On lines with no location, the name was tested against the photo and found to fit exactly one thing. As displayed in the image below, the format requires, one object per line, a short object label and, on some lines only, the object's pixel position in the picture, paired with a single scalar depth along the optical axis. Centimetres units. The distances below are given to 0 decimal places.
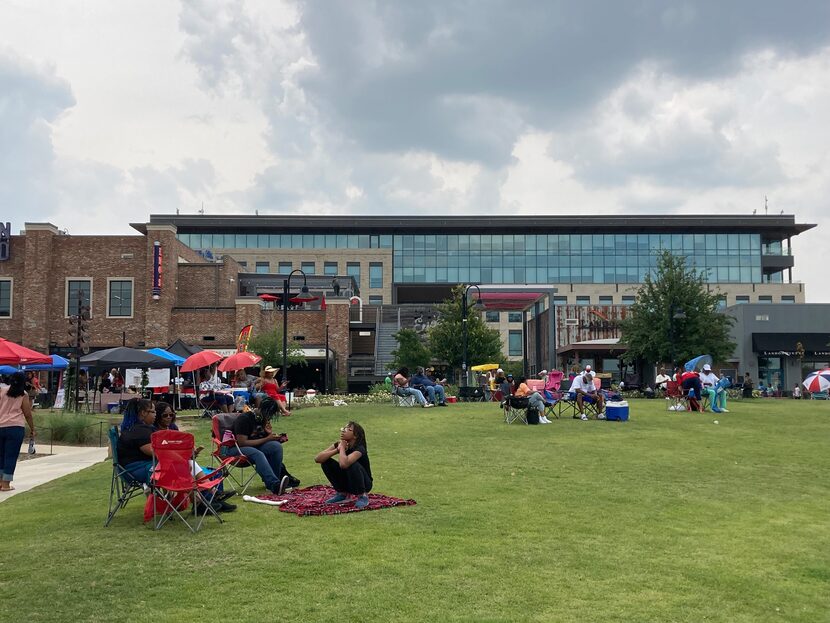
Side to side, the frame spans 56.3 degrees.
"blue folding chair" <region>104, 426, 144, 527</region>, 853
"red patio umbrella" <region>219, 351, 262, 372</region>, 2258
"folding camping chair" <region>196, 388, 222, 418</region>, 2503
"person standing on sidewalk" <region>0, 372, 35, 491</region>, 1122
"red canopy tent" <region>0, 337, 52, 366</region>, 1648
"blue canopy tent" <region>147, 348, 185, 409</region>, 2453
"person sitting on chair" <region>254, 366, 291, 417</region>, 1931
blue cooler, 2134
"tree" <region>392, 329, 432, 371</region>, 4619
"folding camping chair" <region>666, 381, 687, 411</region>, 2541
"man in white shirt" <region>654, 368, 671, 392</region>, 3169
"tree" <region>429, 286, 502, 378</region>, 4372
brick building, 5225
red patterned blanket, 861
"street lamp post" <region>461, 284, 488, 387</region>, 3266
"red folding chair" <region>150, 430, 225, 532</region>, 793
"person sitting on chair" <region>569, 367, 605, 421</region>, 2236
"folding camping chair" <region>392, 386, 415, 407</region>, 2686
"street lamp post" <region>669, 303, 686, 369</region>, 3559
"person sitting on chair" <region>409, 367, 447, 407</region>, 2727
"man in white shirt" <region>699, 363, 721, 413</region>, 2478
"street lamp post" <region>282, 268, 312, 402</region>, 2716
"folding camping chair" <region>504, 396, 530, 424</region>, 2011
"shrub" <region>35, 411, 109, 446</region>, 1911
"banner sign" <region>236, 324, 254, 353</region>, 2942
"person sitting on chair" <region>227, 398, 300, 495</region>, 990
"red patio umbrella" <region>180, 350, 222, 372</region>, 2370
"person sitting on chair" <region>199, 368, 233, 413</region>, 2455
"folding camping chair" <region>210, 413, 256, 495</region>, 1015
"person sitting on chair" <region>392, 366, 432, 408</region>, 2648
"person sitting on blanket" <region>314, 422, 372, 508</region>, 901
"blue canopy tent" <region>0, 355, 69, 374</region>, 2905
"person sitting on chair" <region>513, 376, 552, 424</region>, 2025
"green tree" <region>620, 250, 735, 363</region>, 3966
